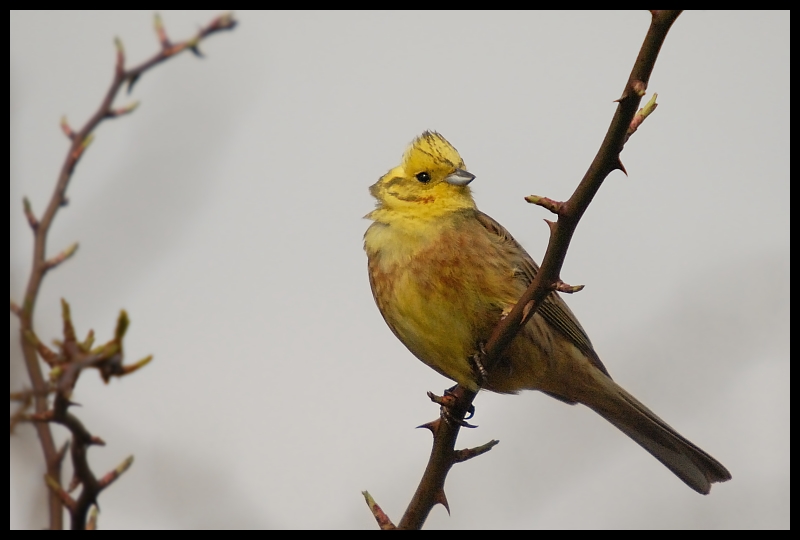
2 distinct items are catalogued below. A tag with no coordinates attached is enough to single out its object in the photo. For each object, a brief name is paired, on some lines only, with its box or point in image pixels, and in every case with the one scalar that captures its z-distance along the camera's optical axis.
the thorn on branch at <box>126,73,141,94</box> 2.69
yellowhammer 3.83
